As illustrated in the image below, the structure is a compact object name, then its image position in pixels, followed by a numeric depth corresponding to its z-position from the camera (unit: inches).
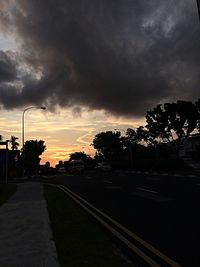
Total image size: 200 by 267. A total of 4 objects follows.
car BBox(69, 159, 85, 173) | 1272.5
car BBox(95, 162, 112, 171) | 1238.0
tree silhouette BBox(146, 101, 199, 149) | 1281.3
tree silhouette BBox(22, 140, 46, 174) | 2021.2
